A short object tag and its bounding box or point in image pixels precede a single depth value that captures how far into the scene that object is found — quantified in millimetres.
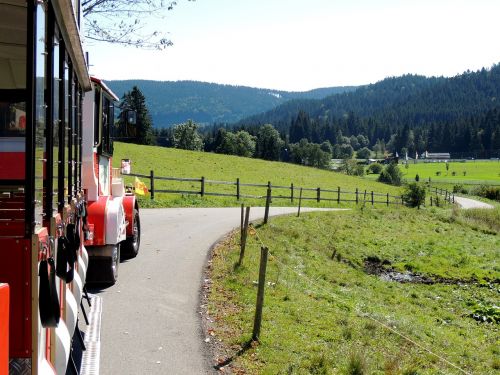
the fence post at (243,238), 11539
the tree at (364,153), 174875
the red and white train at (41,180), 3021
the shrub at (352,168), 110562
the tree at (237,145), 114062
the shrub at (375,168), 121812
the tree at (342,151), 161100
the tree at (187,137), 112750
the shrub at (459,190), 81369
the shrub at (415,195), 41250
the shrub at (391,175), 93375
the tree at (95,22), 13859
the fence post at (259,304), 7156
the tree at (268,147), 119188
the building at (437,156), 170988
